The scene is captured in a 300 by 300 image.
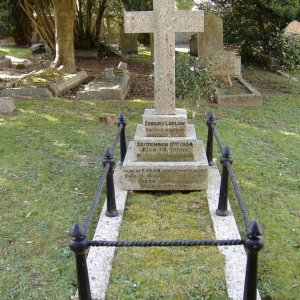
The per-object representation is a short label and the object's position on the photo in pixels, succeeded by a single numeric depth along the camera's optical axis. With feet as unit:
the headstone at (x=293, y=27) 53.36
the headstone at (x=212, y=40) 43.47
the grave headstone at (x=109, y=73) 42.87
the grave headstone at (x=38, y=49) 79.00
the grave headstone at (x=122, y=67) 52.23
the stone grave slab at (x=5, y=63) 59.16
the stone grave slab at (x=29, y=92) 38.27
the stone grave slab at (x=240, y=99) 36.32
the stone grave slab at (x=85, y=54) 70.54
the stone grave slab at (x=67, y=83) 39.27
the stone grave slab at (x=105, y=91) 37.50
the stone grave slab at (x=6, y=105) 32.78
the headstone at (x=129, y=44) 76.95
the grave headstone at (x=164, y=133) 17.78
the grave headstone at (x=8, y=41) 94.94
